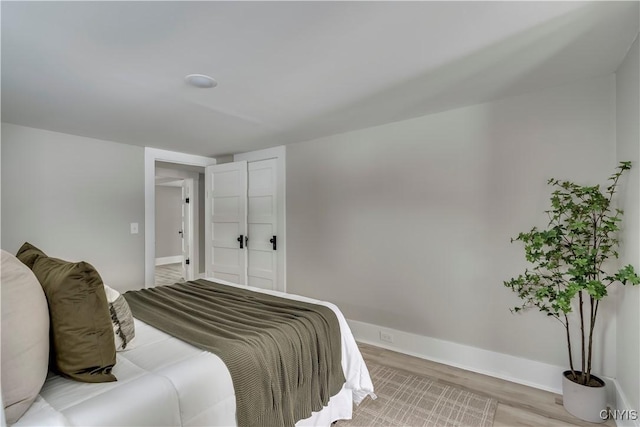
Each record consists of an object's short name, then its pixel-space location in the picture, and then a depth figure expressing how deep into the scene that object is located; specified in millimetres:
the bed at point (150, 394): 998
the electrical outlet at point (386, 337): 2970
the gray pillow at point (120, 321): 1429
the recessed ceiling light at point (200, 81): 1941
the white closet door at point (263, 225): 3939
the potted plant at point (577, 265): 1836
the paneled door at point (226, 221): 4145
